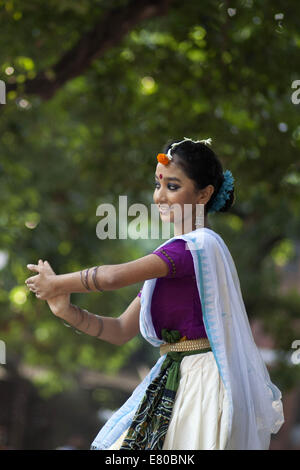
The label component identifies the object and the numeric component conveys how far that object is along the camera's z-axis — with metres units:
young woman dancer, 4.78
